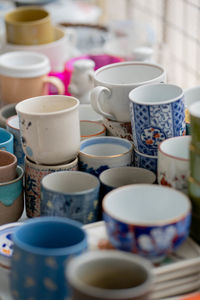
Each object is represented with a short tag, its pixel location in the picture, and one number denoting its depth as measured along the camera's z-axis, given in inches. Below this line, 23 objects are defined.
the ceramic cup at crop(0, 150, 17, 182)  44.3
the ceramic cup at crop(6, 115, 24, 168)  48.9
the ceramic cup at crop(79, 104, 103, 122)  52.4
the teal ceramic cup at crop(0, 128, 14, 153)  47.3
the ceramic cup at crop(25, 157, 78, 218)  43.7
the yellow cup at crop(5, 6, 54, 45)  61.7
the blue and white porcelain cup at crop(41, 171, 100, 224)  40.1
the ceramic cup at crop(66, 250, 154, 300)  34.1
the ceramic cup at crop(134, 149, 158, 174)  43.8
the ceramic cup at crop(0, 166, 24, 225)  44.4
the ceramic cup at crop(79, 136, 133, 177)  44.1
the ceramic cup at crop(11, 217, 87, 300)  35.0
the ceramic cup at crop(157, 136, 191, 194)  39.4
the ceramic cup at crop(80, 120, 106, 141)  48.9
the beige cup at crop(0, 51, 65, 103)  55.6
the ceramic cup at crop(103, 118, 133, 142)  46.8
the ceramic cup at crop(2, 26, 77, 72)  61.4
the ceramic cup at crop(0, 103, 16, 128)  54.3
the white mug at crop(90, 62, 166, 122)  45.4
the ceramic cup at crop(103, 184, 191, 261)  35.3
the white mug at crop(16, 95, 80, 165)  42.3
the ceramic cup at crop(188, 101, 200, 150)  36.6
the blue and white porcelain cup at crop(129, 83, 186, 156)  42.0
